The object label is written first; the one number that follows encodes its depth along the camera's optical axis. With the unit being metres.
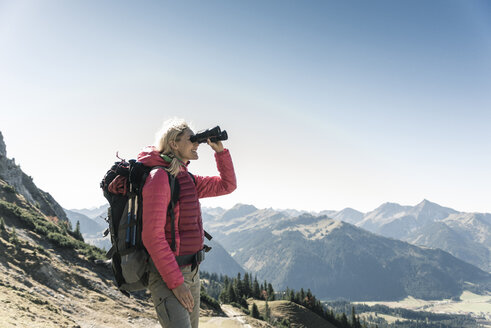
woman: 4.64
